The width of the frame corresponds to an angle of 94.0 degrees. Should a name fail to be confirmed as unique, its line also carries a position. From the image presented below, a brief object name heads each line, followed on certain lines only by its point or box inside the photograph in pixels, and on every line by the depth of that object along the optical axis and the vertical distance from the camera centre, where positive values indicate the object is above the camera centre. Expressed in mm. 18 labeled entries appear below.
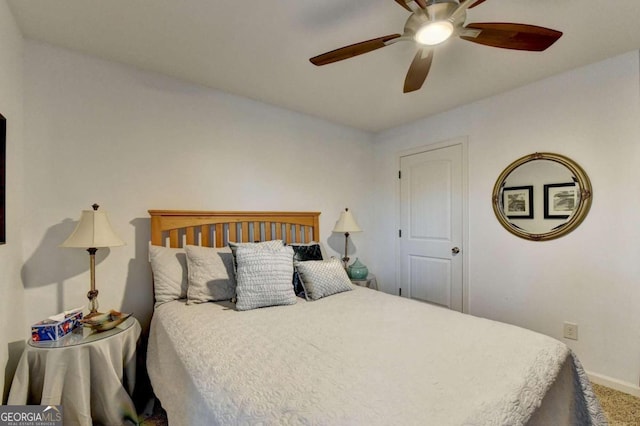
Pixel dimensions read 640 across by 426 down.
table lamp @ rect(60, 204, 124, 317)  1776 -132
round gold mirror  2322 +133
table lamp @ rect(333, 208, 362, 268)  3219 -122
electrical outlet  2322 -929
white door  3084 -149
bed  944 -610
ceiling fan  1268 +837
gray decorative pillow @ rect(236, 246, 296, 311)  1935 -437
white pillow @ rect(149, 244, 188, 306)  2061 -419
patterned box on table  1575 -607
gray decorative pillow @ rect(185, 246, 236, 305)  2039 -437
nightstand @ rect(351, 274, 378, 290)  3123 -736
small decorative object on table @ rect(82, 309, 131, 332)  1717 -627
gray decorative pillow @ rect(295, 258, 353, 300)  2203 -491
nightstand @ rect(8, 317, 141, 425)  1484 -836
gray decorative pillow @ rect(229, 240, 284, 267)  2134 -240
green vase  3125 -616
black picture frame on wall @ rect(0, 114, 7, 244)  1479 +198
